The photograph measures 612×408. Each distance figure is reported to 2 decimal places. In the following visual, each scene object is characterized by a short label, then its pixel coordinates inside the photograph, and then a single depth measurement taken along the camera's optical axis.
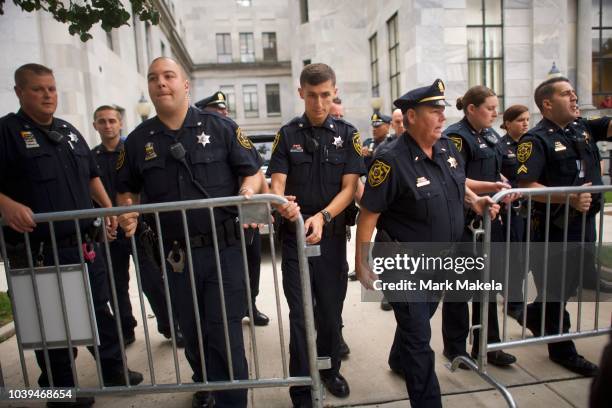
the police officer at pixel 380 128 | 6.42
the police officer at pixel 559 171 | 3.19
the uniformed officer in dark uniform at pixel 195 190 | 2.50
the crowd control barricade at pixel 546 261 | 2.75
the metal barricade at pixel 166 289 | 2.36
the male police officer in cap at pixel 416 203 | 2.42
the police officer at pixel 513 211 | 3.32
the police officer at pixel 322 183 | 2.81
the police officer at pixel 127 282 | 3.78
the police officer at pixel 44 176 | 2.72
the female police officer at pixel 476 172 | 3.13
